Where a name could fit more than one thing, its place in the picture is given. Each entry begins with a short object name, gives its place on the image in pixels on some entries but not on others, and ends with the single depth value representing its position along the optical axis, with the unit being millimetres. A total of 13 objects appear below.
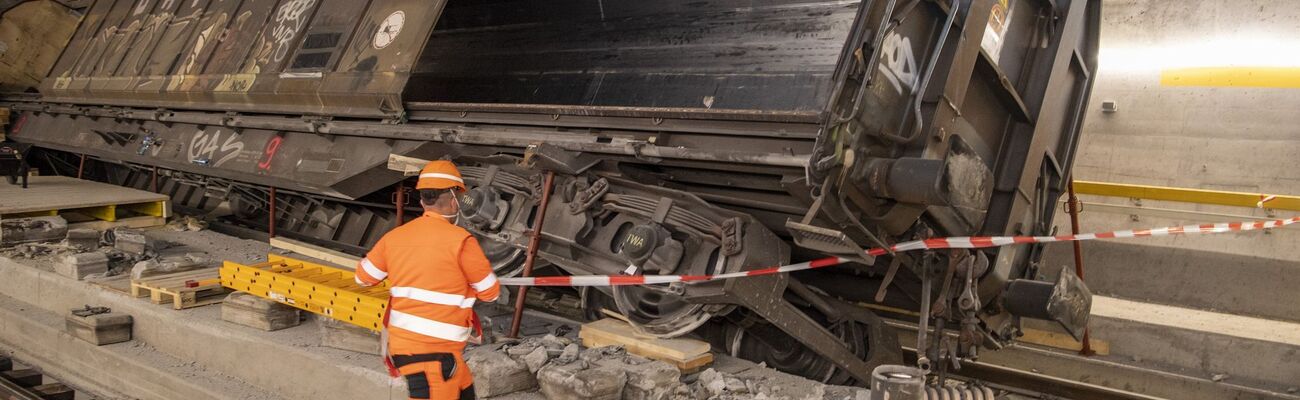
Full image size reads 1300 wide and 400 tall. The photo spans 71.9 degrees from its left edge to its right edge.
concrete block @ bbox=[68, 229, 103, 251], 6496
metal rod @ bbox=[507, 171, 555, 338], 4445
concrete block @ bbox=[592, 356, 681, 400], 3582
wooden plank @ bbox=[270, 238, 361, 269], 5902
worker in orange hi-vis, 3094
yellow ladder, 4238
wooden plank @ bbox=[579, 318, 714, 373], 4004
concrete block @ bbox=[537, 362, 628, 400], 3494
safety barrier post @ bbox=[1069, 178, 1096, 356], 5613
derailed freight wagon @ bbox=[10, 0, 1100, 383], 3883
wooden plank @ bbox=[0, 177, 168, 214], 7035
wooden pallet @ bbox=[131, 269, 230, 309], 5059
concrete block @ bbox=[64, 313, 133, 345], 5074
